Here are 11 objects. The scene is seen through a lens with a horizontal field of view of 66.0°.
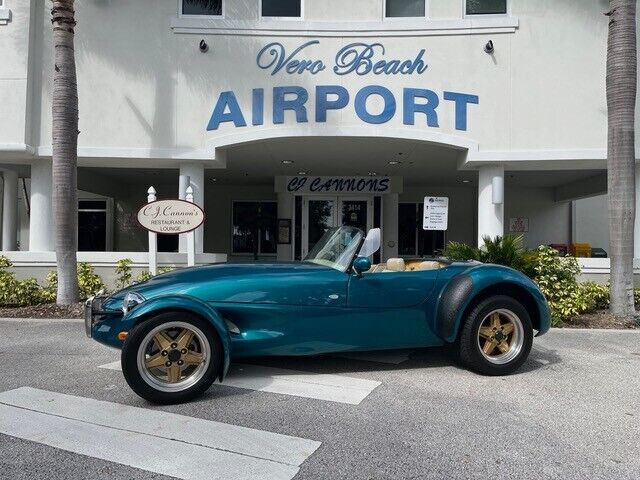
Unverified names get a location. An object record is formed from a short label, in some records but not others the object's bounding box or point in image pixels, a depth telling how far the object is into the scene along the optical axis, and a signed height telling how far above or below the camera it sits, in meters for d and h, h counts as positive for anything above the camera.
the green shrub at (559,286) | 7.64 -0.66
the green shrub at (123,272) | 9.55 -0.62
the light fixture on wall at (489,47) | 9.54 +3.82
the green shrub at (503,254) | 7.82 -0.17
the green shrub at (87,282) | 9.12 -0.78
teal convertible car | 3.88 -0.63
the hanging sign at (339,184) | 14.95 +1.77
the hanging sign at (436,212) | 9.04 +0.57
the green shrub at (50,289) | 8.98 -0.92
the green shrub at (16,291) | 8.75 -0.94
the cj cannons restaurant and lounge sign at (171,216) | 8.16 +0.41
